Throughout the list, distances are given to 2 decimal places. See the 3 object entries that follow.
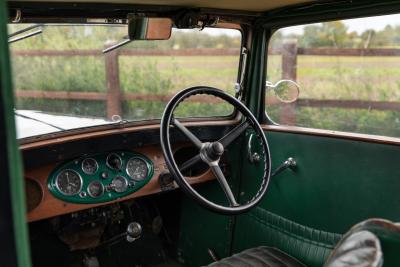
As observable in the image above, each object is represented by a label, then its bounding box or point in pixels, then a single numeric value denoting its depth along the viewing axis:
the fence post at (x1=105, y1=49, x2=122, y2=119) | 2.61
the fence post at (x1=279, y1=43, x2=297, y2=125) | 2.99
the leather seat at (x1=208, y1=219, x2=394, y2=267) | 1.04
